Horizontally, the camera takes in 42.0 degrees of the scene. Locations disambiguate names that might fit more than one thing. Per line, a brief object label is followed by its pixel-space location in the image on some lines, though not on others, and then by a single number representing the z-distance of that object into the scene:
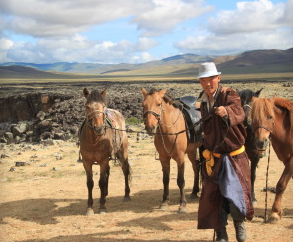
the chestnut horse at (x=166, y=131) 6.73
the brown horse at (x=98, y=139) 6.86
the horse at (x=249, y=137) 6.94
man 4.61
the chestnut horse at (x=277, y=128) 5.65
